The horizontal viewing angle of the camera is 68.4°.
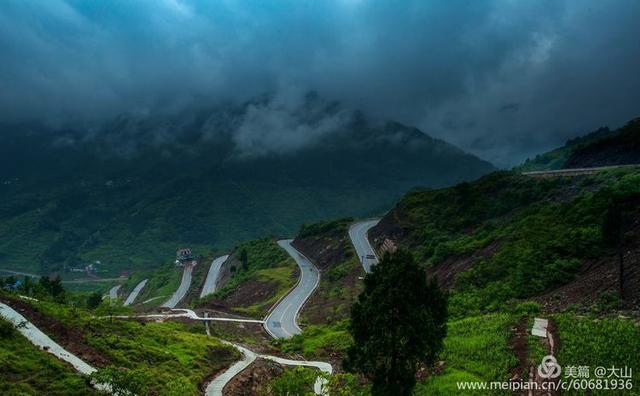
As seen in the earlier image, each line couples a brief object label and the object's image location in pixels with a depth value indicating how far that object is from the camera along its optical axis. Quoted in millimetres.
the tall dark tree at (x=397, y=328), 24031
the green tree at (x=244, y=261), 136750
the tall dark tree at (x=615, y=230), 35094
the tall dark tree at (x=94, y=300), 77125
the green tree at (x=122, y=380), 24406
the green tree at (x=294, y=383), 28484
